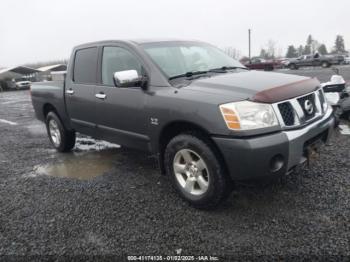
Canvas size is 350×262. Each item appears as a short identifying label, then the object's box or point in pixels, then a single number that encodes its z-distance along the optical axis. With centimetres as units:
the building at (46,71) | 4919
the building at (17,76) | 3932
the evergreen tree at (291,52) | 9456
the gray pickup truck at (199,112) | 296
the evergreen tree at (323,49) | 9016
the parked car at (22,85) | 3919
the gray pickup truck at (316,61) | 3278
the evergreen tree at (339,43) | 9419
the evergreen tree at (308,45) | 9756
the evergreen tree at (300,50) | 9655
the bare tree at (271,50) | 9452
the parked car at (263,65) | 3328
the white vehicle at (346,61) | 3746
